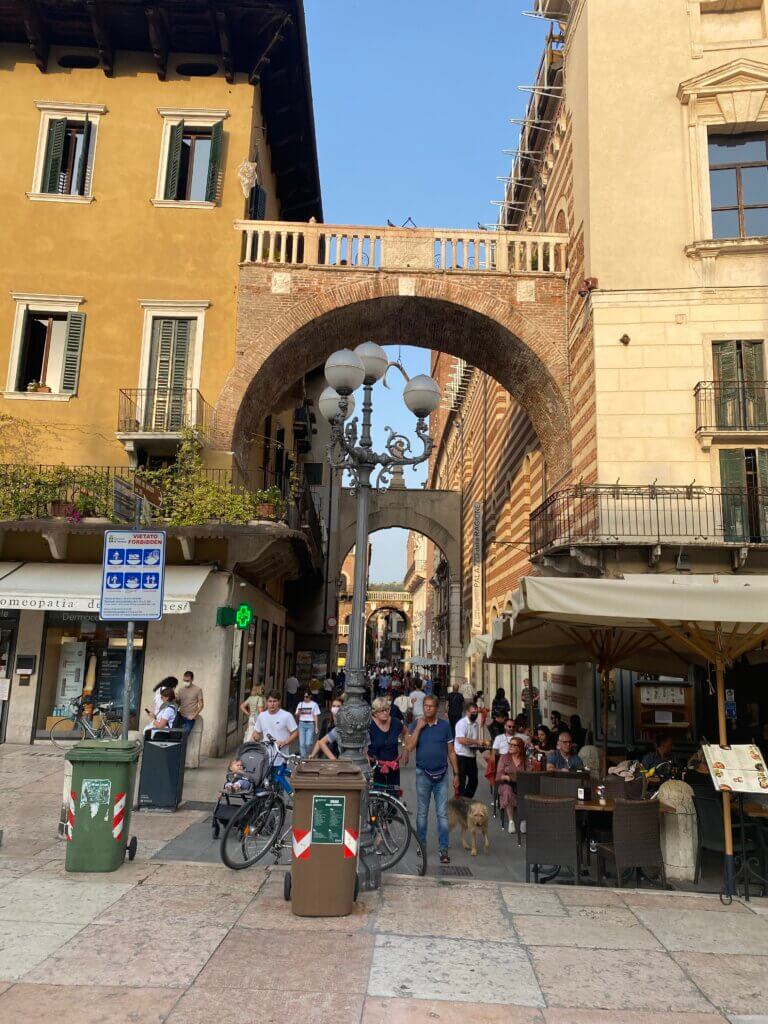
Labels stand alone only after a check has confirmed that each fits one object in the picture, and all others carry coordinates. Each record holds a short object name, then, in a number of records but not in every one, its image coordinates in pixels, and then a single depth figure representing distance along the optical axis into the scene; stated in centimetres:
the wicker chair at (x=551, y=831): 714
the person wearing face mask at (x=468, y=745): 1081
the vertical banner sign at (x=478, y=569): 2906
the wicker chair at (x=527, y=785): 894
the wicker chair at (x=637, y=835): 702
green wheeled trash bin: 686
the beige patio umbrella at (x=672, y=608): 647
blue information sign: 812
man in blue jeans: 823
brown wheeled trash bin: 591
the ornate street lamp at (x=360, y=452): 762
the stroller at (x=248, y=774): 807
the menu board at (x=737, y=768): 686
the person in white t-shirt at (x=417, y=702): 1825
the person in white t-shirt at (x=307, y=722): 1421
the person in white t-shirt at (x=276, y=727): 988
